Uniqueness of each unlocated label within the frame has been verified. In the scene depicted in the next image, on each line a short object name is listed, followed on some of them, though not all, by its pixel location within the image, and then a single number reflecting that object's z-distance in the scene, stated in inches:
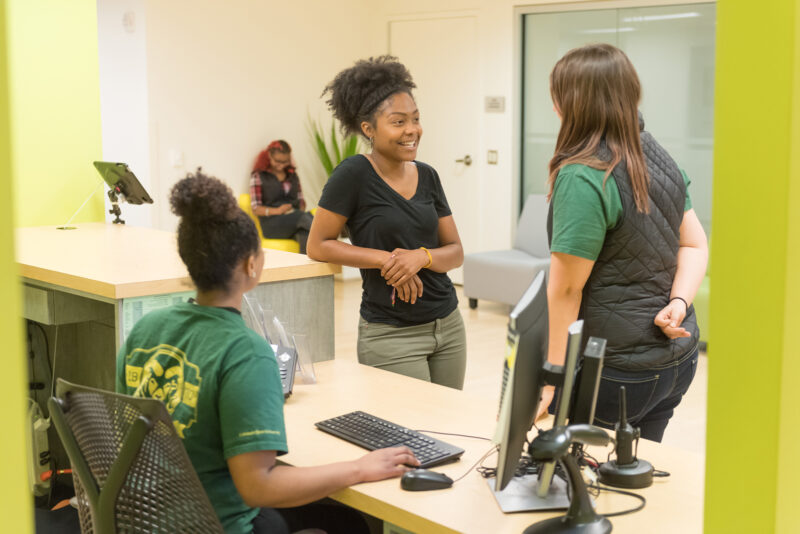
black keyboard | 80.1
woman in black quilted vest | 81.3
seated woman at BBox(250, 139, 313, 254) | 304.2
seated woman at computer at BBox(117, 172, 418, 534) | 67.3
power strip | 139.6
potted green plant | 327.0
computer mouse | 73.6
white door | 317.7
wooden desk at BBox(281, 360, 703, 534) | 68.5
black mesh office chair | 64.5
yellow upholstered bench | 299.7
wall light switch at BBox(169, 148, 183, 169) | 295.7
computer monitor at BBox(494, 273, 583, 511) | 61.4
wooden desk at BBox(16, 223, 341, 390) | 105.0
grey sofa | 268.4
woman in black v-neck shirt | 108.0
